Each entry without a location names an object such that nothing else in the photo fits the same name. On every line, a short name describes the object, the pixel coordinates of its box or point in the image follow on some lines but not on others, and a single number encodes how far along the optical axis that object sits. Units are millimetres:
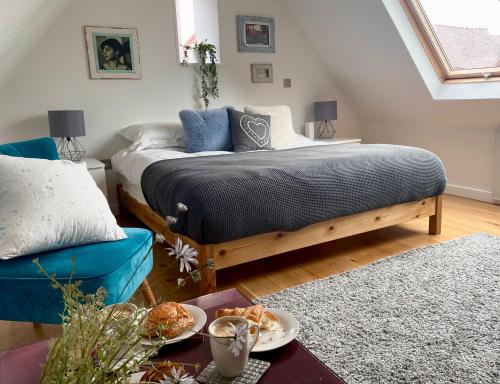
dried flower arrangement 610
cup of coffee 886
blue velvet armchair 1448
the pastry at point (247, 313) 1078
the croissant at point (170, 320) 1032
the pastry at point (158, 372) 867
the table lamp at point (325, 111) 4461
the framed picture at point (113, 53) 3645
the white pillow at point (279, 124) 3641
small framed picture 4359
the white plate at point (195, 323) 1018
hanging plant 4008
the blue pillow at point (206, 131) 3434
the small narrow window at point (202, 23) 4094
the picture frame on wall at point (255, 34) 4227
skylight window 3242
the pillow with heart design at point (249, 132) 3406
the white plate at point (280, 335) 1007
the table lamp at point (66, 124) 3256
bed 2045
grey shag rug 1517
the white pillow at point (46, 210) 1528
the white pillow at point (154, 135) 3529
